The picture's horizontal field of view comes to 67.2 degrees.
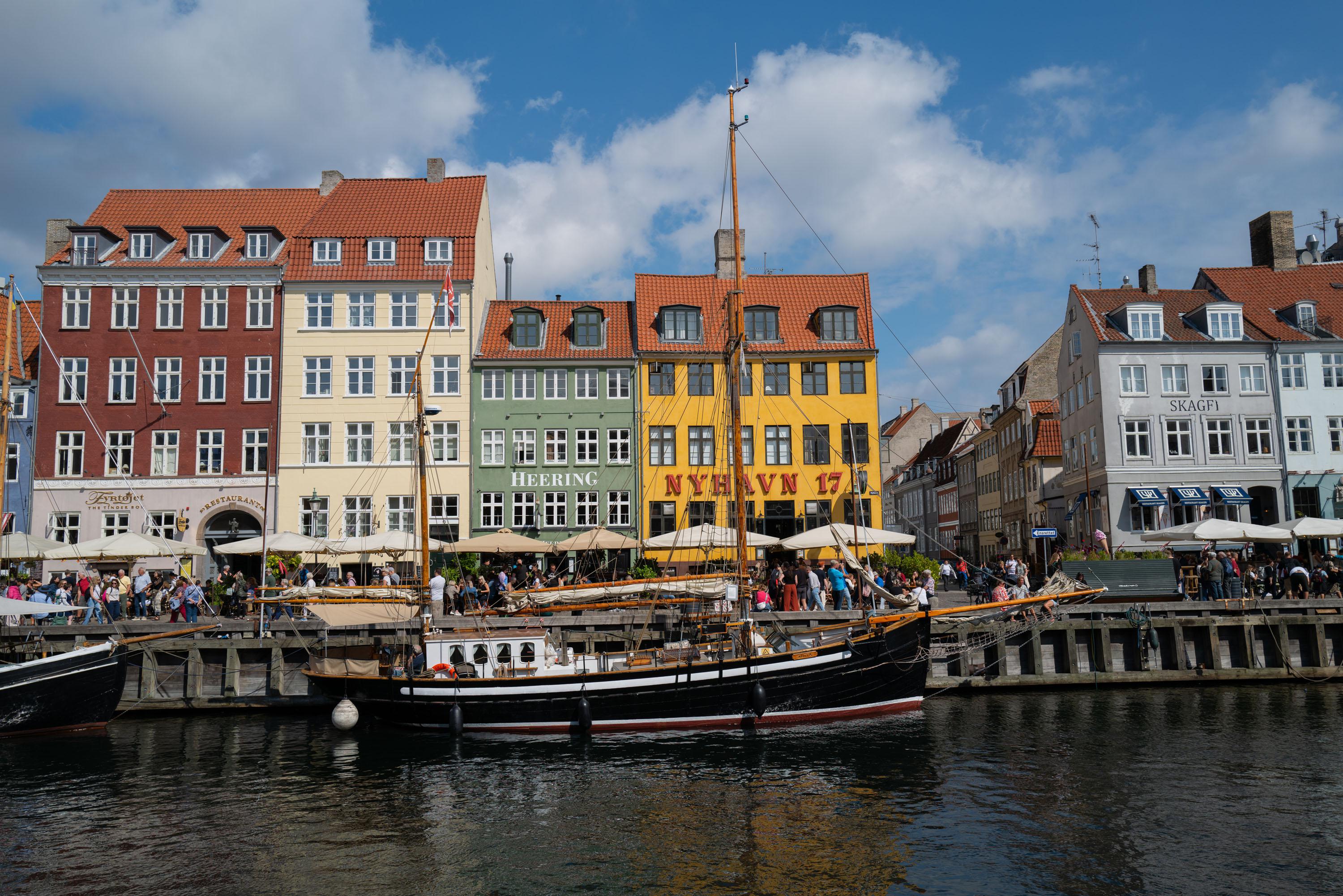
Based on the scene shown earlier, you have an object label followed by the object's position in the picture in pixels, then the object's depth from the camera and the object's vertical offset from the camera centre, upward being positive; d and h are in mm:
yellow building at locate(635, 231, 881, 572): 46125 +7417
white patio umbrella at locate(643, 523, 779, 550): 30047 +1226
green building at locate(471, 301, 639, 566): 45531 +6746
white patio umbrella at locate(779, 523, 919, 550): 31656 +1156
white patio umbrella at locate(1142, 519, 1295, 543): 31453 +1018
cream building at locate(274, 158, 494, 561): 44375 +9499
